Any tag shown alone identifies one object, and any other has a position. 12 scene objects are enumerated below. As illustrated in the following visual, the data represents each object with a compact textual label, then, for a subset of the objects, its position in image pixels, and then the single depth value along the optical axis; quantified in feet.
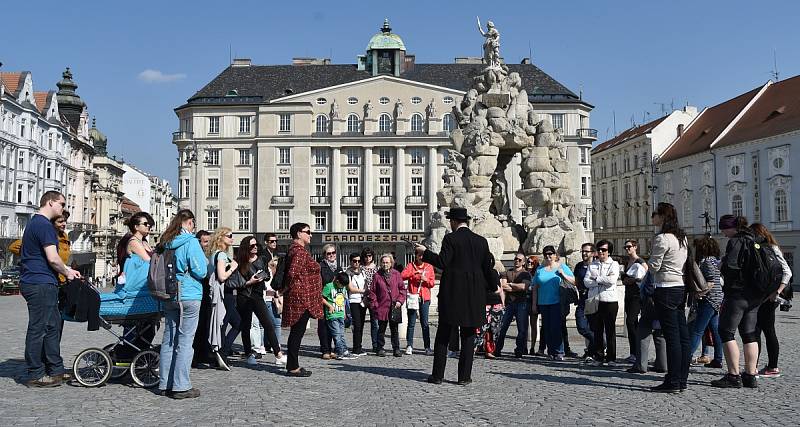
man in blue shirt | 26.04
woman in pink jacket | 37.65
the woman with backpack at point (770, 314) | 28.22
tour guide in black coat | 27.04
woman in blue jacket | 24.68
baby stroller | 26.50
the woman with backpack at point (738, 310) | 26.81
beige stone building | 214.69
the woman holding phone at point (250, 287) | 32.19
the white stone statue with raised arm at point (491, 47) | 65.82
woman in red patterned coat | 29.60
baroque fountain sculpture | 57.82
